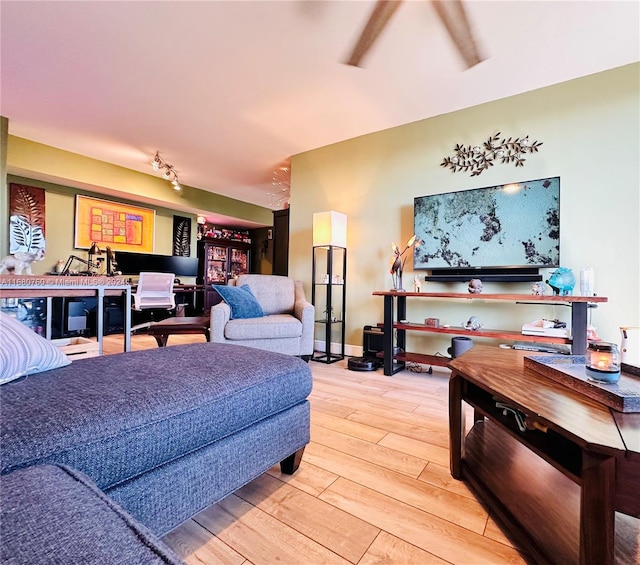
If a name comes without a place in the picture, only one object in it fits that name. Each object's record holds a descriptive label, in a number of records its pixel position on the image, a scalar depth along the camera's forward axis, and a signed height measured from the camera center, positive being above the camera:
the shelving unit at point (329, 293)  3.24 -0.12
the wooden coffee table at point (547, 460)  0.66 -0.44
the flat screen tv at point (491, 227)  2.42 +0.48
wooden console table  2.07 -0.35
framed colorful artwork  4.60 +0.86
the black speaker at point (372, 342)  3.03 -0.56
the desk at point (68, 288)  1.69 -0.04
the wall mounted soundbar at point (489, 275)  2.52 +0.09
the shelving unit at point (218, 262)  6.75 +0.46
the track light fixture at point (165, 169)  4.16 +1.56
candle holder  0.96 -0.24
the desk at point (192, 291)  5.50 -0.17
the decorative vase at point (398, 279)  2.93 +0.04
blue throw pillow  2.93 -0.18
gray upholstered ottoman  0.62 -0.33
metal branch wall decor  2.62 +1.13
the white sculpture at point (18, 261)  1.94 +0.11
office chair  4.62 -0.17
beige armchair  2.74 -0.35
